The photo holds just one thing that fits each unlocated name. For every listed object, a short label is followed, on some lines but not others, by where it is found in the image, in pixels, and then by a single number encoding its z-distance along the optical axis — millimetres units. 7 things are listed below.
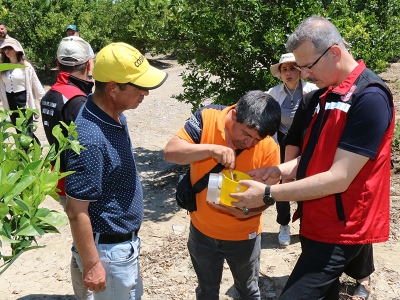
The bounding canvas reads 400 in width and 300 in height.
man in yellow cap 2266
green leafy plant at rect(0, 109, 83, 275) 1224
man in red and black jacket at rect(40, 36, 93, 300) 3232
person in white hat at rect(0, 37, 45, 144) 6228
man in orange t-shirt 2555
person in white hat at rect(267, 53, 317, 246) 4305
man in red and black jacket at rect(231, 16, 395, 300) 2246
